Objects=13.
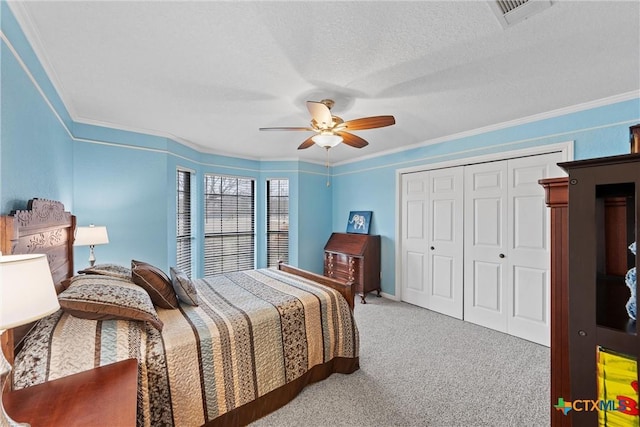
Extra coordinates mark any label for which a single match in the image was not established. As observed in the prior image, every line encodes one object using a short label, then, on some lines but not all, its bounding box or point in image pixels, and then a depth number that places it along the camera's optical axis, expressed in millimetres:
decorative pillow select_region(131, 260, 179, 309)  1980
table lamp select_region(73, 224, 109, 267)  2498
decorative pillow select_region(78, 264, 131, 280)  2016
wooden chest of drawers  4242
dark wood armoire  870
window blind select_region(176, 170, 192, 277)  3920
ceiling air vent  1320
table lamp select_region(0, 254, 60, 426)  791
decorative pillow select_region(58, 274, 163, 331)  1416
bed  1326
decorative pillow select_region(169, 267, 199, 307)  2086
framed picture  4660
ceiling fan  2046
